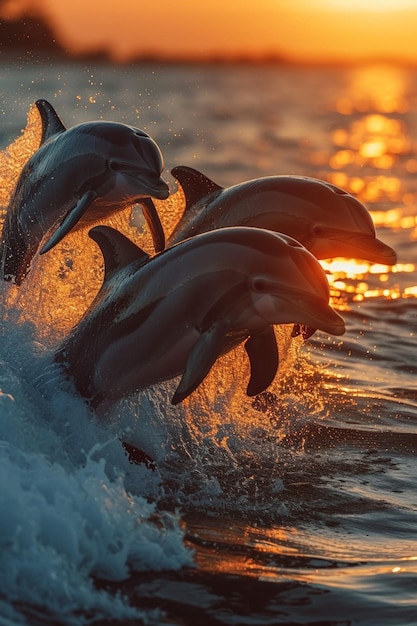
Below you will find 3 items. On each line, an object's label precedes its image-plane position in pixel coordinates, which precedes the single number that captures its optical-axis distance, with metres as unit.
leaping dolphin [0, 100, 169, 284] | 18.92
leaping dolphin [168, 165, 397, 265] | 18.59
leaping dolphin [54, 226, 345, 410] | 15.21
